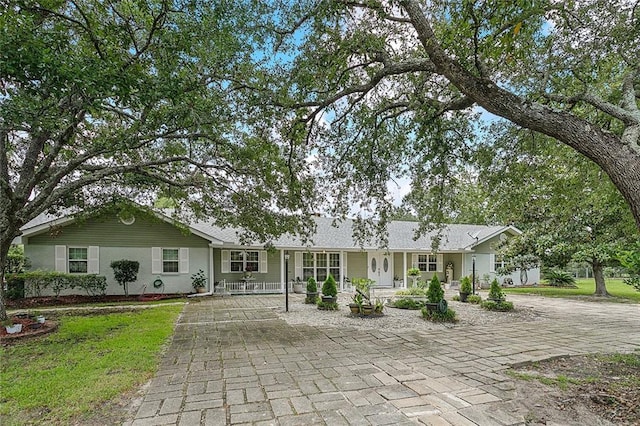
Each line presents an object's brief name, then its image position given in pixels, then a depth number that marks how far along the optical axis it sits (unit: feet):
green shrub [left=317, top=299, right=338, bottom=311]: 36.07
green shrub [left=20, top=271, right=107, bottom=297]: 40.86
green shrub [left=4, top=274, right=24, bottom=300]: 40.24
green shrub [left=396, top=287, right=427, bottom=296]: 43.31
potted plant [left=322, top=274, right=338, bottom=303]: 37.06
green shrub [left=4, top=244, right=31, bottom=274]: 43.14
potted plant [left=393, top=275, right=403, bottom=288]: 61.98
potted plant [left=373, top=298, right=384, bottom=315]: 32.36
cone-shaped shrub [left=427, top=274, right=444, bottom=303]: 31.42
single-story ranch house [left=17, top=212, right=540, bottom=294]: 44.70
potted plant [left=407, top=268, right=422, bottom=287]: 56.18
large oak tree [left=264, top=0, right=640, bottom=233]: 13.64
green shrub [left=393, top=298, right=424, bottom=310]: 36.76
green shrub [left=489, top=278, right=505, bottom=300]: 37.47
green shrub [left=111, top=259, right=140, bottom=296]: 44.86
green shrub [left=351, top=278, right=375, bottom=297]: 32.82
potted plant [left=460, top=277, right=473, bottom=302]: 43.62
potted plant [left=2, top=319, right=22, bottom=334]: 23.54
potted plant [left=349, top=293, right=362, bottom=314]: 32.30
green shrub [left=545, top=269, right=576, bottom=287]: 67.87
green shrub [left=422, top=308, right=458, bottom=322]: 29.58
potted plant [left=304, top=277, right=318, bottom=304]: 41.65
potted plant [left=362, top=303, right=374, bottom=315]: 31.94
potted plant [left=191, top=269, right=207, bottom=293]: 48.85
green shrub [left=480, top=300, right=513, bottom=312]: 35.58
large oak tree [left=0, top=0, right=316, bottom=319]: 14.70
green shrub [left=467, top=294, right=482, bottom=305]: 41.45
